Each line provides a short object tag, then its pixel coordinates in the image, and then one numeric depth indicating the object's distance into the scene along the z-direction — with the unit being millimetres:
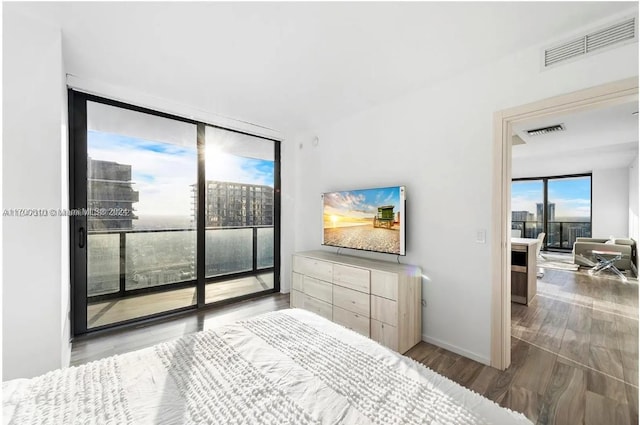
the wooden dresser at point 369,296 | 2506
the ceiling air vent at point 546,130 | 3994
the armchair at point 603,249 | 5584
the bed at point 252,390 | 895
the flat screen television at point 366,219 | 2830
